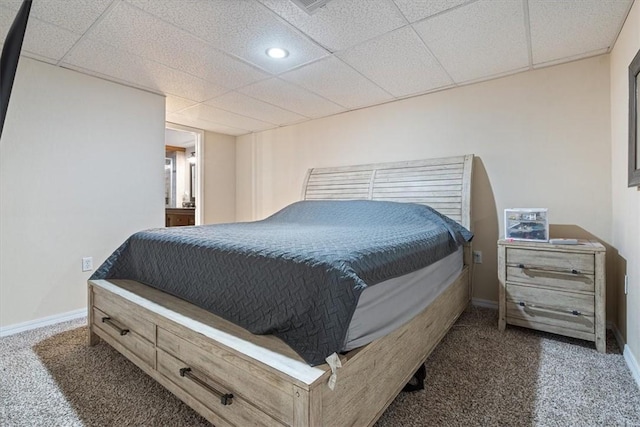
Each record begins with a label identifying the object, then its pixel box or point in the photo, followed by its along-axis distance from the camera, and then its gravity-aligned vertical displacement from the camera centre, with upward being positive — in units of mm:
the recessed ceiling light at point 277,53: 2266 +1184
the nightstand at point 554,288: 1976 -477
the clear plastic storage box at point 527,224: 2234 -61
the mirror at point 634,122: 1679 +518
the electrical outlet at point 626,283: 1925 -412
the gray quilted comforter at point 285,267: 1095 -230
